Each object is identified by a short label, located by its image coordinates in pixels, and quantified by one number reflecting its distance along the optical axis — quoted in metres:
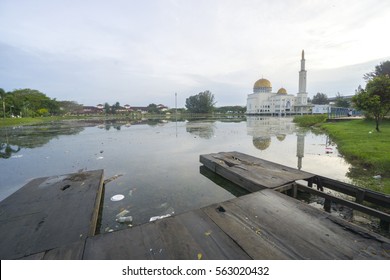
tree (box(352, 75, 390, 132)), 11.81
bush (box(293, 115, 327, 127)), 25.73
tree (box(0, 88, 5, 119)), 36.16
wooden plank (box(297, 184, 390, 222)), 3.09
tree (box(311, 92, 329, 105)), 87.25
